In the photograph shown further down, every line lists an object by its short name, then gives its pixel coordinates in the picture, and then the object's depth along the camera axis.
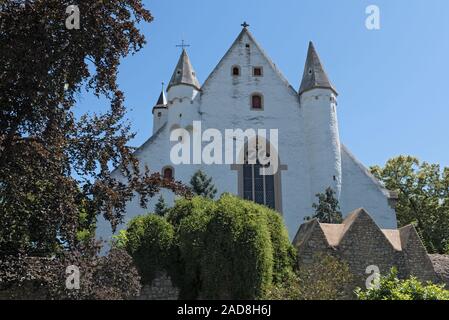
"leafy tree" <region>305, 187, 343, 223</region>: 24.47
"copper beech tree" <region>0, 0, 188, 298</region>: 11.48
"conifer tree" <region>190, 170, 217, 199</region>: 25.02
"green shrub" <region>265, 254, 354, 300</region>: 14.43
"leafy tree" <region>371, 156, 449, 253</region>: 32.84
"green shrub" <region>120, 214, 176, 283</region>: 17.34
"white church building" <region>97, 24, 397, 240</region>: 27.55
